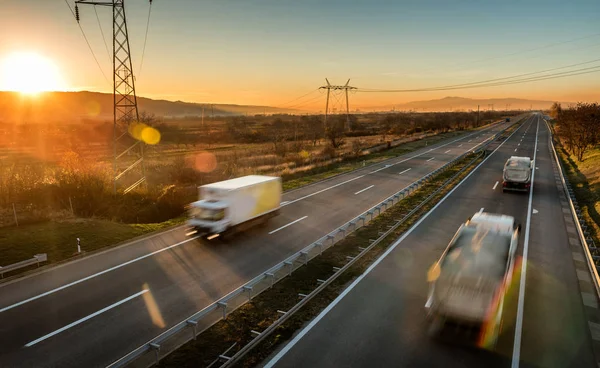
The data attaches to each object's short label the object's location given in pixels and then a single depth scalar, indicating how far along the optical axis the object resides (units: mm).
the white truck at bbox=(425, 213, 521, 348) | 8430
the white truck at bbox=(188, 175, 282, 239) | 16344
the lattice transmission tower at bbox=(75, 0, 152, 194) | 24686
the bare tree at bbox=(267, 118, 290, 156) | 53475
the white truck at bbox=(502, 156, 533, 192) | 25375
